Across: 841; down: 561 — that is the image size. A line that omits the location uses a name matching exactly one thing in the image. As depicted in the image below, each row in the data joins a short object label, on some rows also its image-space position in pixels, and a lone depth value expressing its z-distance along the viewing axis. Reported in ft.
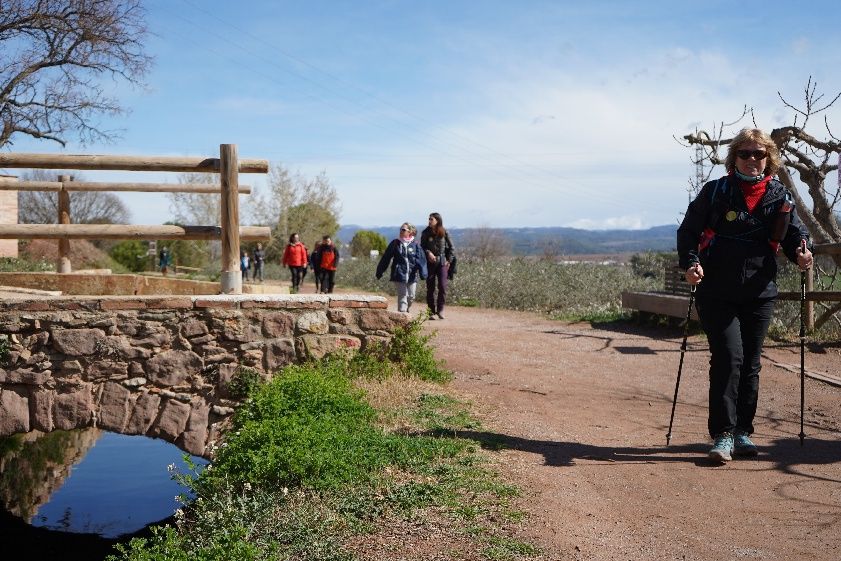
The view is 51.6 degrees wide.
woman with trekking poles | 17.81
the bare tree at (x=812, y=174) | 36.94
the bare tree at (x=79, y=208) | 155.84
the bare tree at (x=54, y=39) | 74.28
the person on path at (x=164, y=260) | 101.86
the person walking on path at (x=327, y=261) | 61.52
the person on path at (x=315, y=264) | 64.64
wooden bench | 41.78
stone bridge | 23.99
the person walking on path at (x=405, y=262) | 43.24
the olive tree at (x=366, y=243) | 151.43
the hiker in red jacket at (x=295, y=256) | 71.87
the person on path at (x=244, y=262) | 106.26
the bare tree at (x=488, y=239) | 194.13
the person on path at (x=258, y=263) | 102.96
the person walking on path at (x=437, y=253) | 46.52
